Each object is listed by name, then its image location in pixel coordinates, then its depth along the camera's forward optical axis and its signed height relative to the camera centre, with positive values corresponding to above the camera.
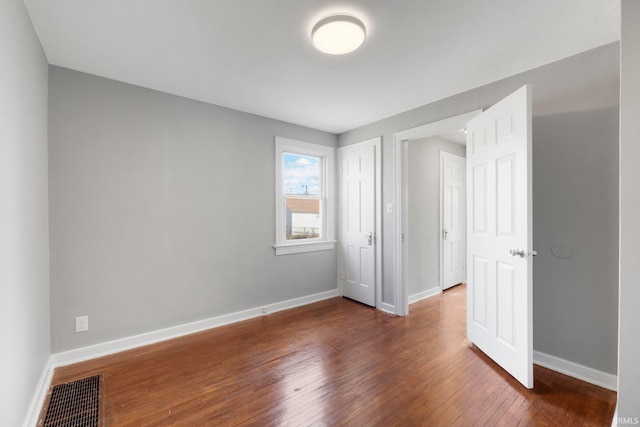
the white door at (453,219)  4.67 -0.14
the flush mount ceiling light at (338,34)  1.77 +1.16
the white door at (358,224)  3.85 -0.17
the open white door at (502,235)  2.04 -0.20
